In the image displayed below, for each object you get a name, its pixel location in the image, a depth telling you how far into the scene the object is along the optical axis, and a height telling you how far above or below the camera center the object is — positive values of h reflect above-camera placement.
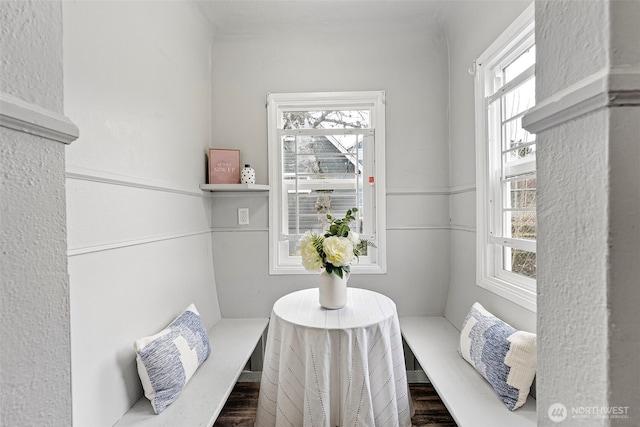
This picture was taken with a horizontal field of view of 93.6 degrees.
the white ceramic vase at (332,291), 1.62 -0.44
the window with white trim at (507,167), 1.45 +0.22
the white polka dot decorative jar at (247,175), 2.19 +0.27
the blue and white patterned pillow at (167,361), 1.28 -0.67
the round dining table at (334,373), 1.36 -0.76
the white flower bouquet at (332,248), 1.52 -0.20
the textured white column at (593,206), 0.38 +0.00
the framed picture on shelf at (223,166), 2.21 +0.34
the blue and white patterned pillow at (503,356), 1.23 -0.66
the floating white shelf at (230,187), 2.12 +0.18
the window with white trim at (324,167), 2.28 +0.33
